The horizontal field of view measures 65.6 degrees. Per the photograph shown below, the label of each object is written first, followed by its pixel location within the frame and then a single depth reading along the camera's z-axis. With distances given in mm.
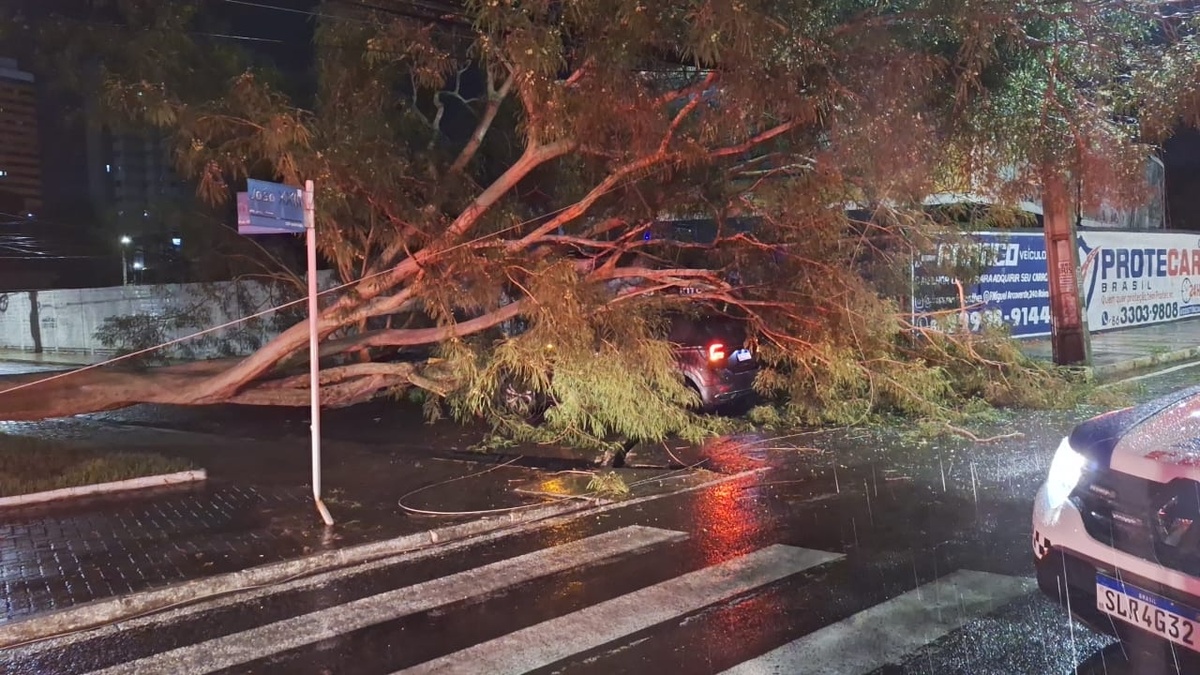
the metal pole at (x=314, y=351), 7547
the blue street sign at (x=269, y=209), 7156
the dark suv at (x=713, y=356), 11664
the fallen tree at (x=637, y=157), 9219
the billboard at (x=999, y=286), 12711
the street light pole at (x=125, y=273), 21383
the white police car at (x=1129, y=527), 3734
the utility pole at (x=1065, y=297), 15250
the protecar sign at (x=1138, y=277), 22062
